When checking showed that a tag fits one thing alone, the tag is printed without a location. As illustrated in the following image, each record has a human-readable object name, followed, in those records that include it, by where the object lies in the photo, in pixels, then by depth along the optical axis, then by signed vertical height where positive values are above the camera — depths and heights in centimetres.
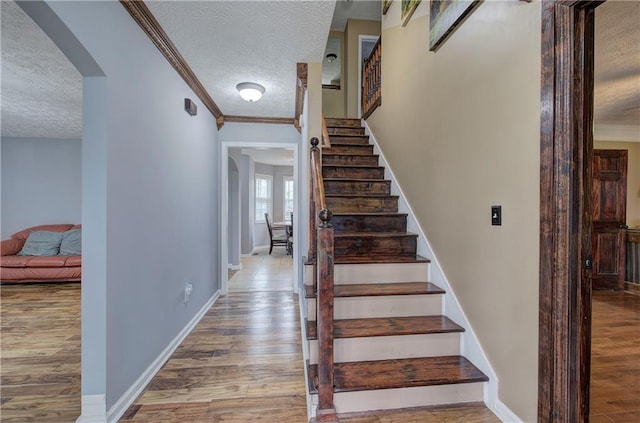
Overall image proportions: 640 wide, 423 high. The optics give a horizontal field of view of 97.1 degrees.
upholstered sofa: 435 -75
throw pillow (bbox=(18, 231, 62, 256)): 457 -57
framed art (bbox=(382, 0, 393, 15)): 328 +244
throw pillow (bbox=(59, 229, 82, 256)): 463 -57
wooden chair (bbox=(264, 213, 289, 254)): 738 -77
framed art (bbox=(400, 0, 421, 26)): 257 +192
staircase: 161 -77
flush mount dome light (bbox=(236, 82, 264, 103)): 285 +123
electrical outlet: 267 -78
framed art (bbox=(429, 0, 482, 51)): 180 +135
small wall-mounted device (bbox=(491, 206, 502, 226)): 154 -2
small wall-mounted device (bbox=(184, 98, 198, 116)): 265 +99
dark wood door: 408 +9
